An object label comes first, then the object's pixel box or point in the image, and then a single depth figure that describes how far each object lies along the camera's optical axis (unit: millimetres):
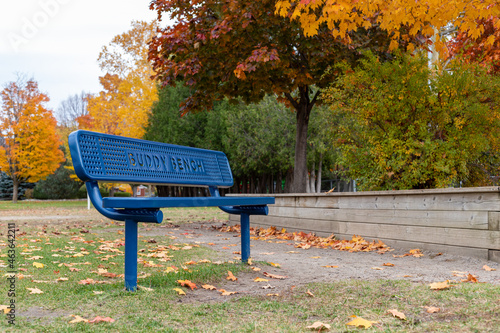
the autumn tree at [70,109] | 59562
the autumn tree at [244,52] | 8070
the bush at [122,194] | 40734
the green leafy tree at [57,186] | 36500
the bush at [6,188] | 38688
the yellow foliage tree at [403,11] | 6125
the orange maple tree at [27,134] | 26812
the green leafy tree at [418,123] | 6480
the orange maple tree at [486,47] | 9615
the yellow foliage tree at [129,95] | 24031
